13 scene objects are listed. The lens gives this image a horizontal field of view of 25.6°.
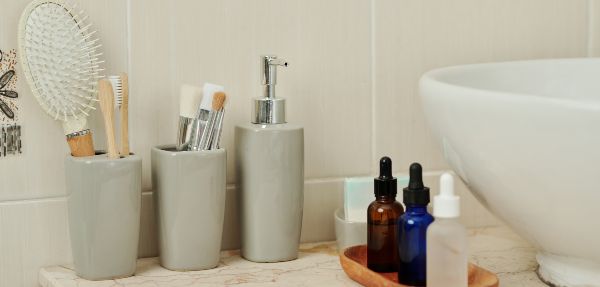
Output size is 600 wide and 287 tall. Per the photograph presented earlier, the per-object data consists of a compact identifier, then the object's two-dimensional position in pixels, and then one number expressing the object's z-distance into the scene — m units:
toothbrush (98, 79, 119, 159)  1.11
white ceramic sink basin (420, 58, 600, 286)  0.96
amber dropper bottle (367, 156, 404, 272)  1.10
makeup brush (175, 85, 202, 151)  1.14
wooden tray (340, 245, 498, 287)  1.06
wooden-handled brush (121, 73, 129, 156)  1.12
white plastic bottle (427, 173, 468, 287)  1.01
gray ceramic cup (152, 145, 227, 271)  1.12
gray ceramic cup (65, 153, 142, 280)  1.10
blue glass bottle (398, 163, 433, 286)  1.04
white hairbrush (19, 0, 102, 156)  1.11
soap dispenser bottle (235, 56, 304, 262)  1.15
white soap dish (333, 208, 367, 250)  1.18
